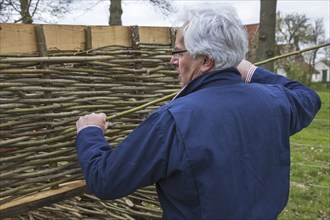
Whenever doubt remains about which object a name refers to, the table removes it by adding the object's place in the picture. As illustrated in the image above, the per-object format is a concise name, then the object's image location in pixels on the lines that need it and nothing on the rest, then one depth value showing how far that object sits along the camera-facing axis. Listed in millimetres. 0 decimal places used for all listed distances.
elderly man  1532
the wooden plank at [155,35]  3207
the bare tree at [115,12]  8098
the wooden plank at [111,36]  2840
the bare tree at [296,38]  27109
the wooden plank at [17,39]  2346
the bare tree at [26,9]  6056
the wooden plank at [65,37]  2588
